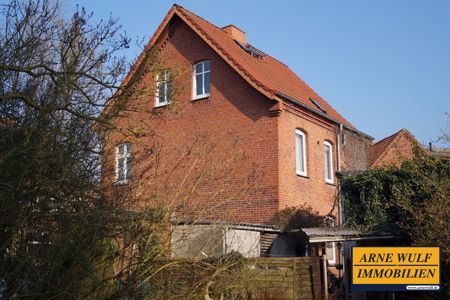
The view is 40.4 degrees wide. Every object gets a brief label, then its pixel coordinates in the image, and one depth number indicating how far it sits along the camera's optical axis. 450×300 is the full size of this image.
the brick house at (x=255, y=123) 21.47
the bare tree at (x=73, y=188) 7.48
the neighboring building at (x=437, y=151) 19.54
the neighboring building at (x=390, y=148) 28.22
